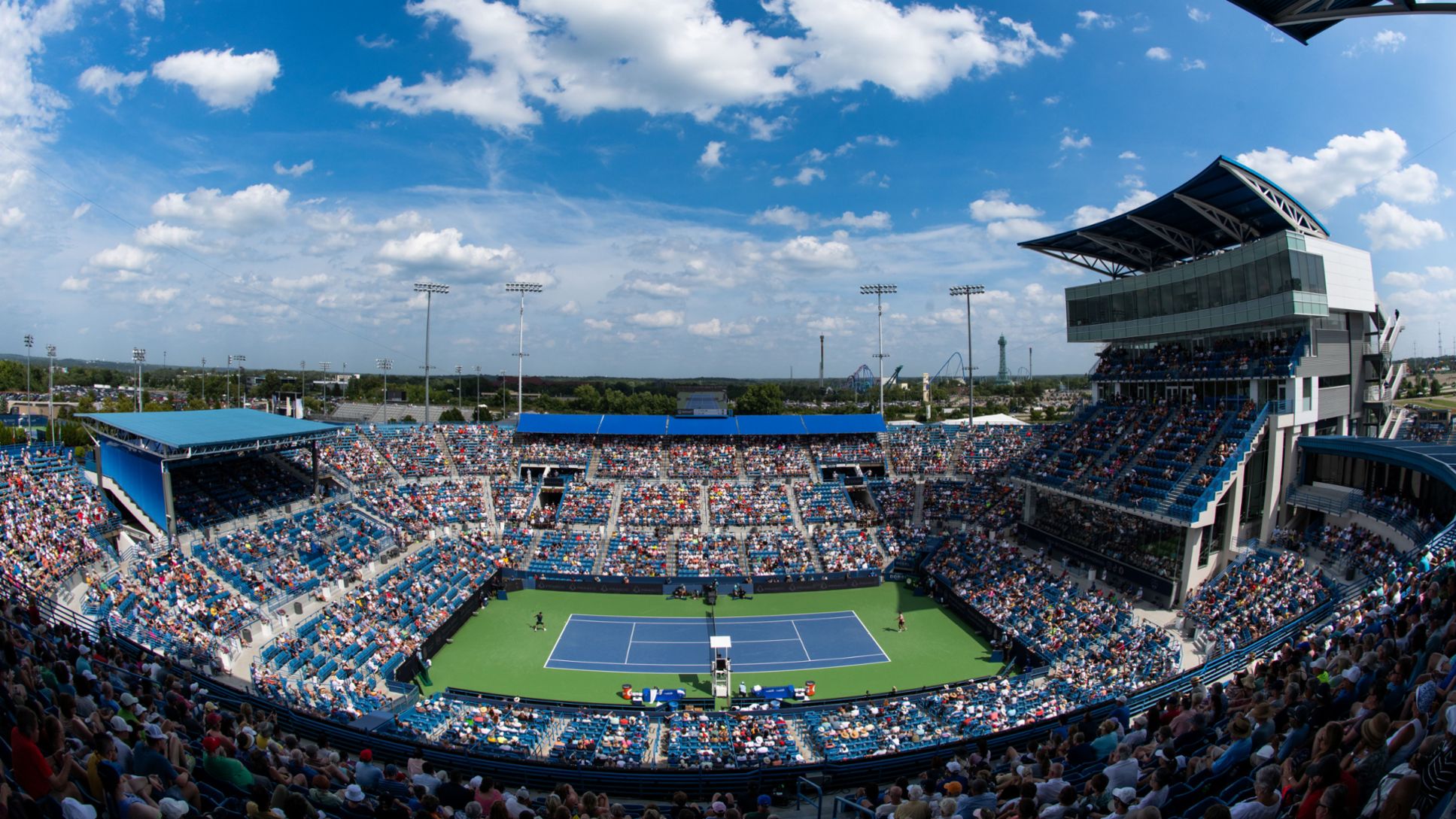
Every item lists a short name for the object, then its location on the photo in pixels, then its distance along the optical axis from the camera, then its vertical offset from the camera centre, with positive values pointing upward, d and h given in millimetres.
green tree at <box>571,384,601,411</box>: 116938 -443
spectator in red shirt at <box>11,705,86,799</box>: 5895 -3096
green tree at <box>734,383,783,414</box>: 97250 -702
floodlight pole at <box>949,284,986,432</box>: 56981 +8389
